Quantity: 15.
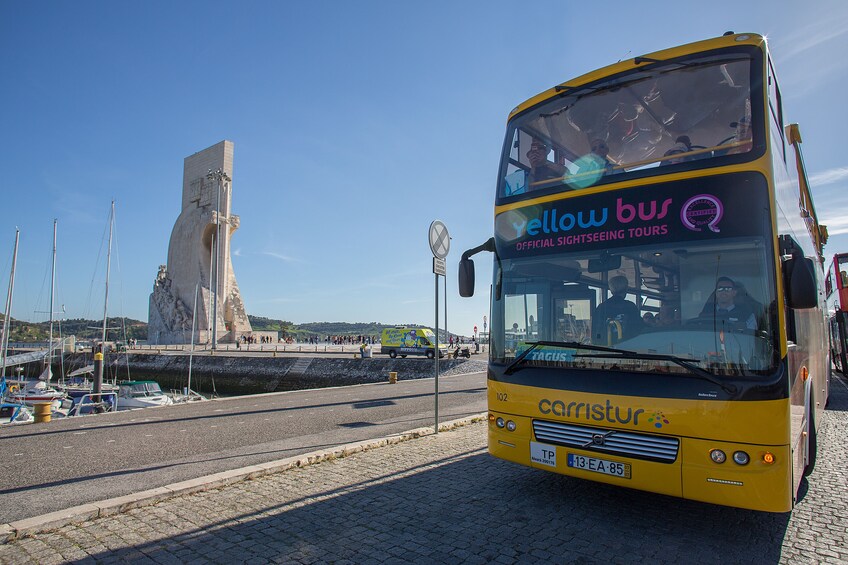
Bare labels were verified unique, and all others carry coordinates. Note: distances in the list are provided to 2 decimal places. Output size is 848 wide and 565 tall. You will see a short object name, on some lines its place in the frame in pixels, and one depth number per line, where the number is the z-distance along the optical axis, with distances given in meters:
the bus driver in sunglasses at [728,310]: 3.50
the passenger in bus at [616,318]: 3.95
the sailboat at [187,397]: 22.00
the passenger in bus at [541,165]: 4.80
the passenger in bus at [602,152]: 4.40
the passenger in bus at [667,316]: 3.77
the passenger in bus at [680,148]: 4.05
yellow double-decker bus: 3.47
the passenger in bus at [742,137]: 3.79
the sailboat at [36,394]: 20.67
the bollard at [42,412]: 10.27
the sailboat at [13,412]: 16.09
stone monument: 59.53
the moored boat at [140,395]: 19.77
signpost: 7.78
